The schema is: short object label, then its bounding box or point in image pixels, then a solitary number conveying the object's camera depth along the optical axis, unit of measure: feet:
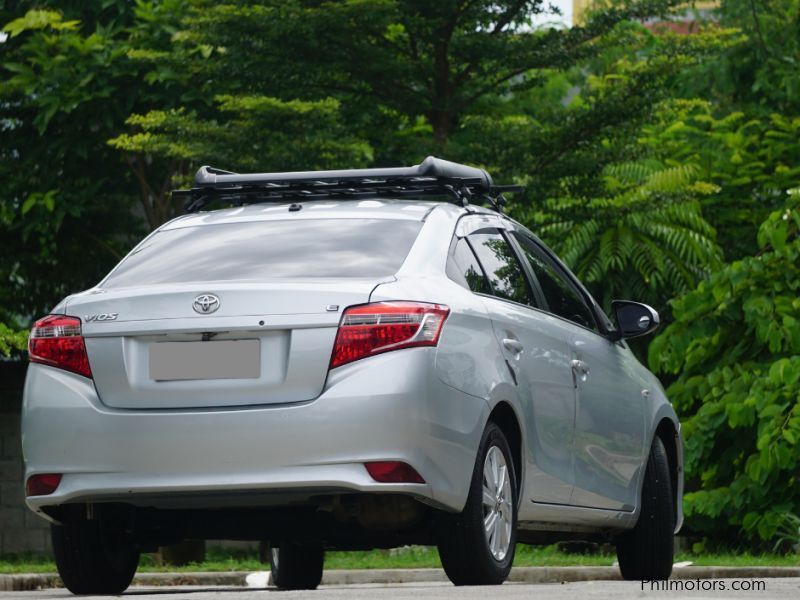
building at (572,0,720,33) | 68.95
